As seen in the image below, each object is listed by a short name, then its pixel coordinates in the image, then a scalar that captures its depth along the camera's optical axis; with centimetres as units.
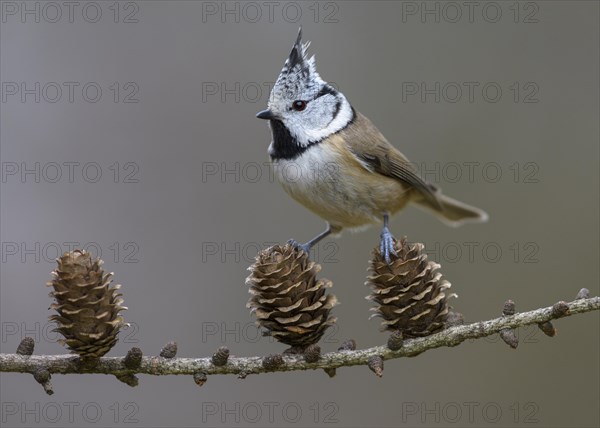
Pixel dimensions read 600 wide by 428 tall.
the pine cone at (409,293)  415
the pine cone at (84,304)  413
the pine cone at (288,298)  415
